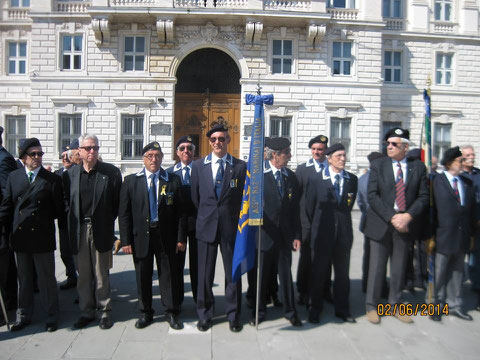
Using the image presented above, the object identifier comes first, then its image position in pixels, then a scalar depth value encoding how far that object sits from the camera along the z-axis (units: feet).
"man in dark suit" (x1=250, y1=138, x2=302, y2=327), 16.31
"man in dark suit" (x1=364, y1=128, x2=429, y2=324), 16.61
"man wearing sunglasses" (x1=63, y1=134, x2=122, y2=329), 15.74
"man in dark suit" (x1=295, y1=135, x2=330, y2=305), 18.15
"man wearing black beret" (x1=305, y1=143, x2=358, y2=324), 16.85
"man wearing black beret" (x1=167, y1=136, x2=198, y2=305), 17.25
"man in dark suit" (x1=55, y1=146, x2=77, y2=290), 20.61
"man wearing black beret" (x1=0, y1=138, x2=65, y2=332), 15.44
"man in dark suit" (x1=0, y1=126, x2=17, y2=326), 16.14
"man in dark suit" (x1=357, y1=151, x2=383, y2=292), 20.18
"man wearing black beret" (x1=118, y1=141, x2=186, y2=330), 15.75
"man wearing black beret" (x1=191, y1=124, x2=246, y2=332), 15.75
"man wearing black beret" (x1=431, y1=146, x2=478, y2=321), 17.21
